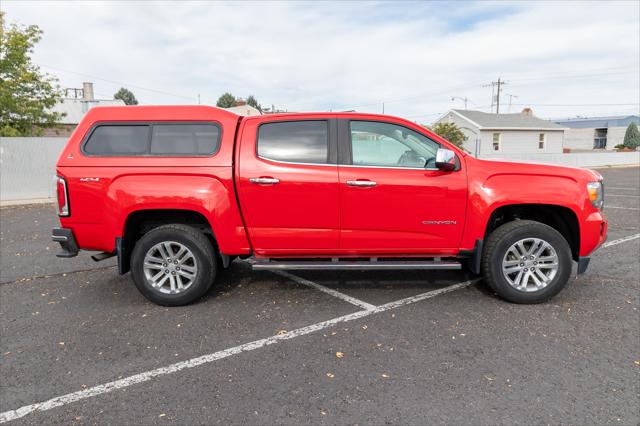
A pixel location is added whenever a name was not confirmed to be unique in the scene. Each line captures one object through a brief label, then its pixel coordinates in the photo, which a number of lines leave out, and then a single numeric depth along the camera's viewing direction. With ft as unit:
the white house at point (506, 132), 109.40
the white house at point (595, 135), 188.65
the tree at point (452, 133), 104.42
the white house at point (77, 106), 119.01
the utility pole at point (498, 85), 173.21
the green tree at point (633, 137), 149.48
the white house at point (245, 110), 96.12
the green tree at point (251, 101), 268.86
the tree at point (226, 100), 248.56
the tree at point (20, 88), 49.21
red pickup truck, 13.33
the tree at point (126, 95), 287.07
